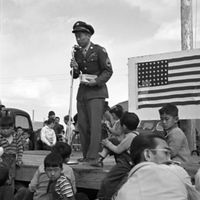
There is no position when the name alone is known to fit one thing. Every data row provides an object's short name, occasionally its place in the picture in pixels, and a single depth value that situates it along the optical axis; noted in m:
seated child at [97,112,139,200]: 4.14
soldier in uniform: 5.59
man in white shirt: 2.09
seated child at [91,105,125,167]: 4.92
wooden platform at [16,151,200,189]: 4.85
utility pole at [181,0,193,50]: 9.99
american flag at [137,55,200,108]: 8.47
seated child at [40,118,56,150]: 11.68
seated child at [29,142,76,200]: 4.86
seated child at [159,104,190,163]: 4.44
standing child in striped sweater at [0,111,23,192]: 5.80
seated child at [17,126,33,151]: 13.54
